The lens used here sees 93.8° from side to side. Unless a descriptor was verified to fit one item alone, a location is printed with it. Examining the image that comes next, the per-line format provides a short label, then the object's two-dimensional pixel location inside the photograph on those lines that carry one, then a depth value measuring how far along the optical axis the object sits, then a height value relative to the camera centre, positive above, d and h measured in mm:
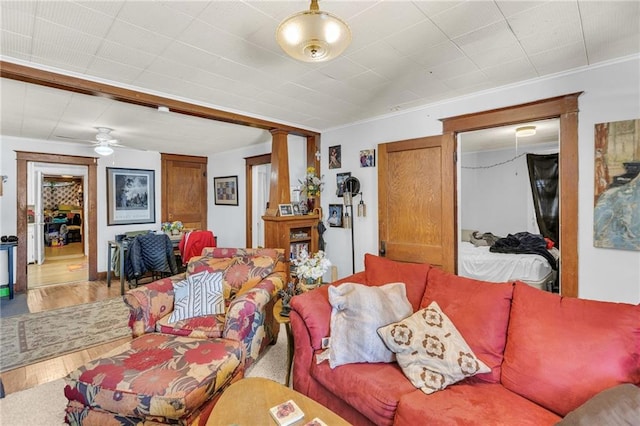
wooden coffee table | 1280 -899
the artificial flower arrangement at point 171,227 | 5464 -287
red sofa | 1299 -745
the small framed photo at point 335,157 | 4227 +770
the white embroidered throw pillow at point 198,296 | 2344 -698
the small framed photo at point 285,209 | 3963 +23
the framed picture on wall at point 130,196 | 5477 +287
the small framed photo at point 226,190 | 5914 +429
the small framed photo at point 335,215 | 4203 -64
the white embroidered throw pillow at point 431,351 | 1511 -748
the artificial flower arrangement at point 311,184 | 4258 +379
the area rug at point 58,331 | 2767 -1287
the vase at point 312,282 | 2561 -627
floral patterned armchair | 2180 -720
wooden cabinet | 3902 -309
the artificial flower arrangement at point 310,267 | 2492 -477
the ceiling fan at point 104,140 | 4215 +1037
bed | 3713 -746
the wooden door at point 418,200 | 3184 +111
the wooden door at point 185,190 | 6094 +450
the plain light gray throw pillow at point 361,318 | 1716 -649
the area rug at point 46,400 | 1894 -1309
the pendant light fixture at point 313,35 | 1288 +800
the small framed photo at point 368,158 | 3850 +685
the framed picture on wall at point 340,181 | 4125 +413
